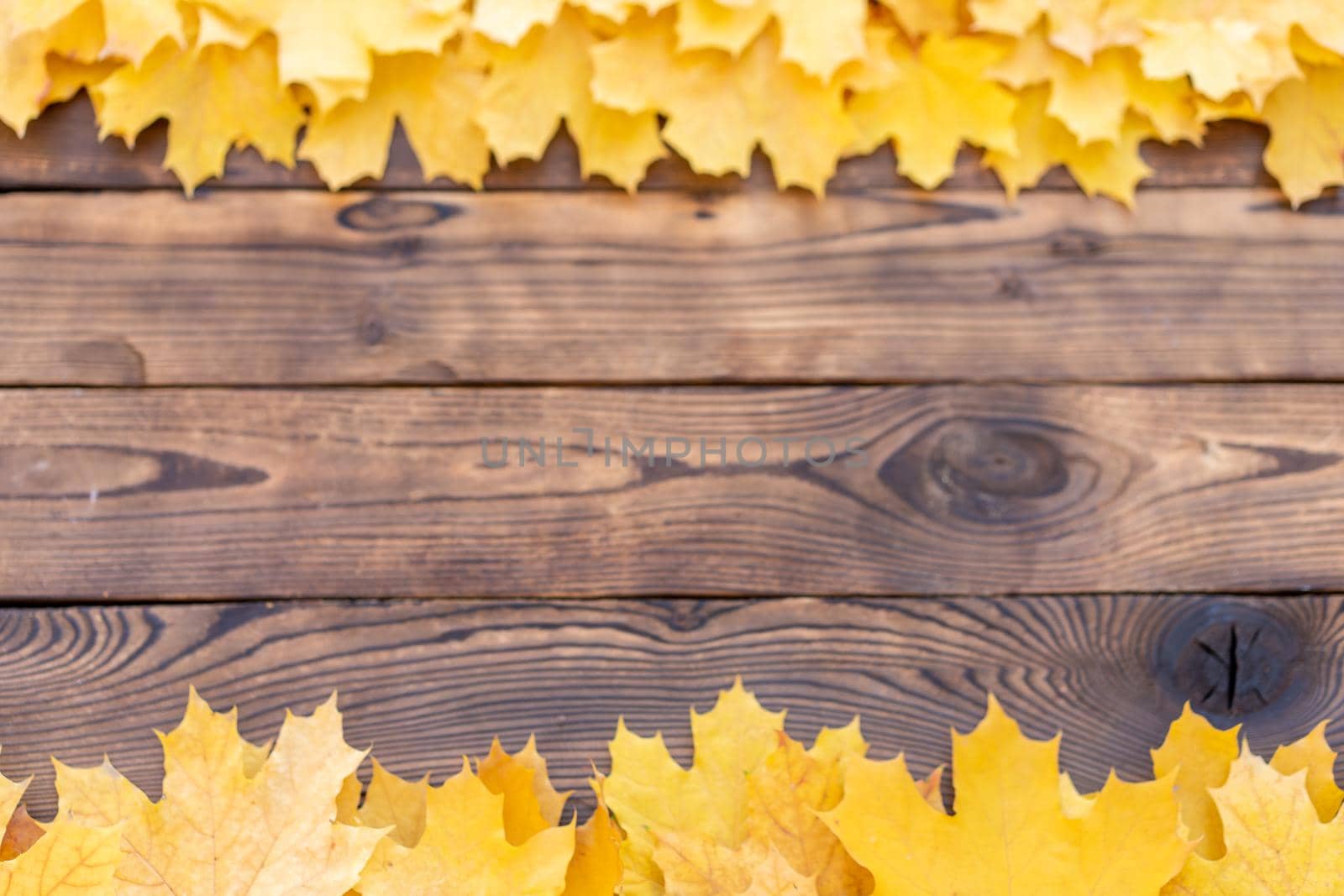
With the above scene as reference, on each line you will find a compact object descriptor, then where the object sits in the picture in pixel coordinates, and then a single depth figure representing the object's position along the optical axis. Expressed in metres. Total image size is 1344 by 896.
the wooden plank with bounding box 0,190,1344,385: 0.95
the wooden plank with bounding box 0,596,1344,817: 0.91
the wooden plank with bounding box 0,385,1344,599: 0.93
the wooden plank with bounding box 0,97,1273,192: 0.96
